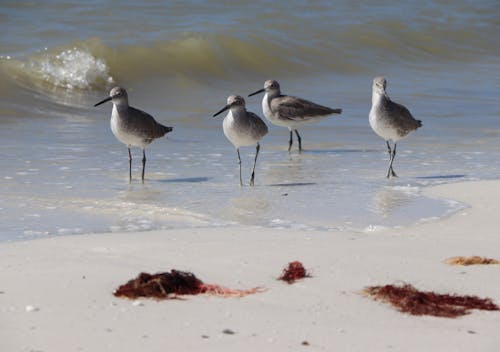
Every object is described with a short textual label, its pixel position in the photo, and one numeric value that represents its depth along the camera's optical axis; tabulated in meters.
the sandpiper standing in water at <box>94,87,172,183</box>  20.80
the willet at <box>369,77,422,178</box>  21.36
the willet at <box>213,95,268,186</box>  20.39
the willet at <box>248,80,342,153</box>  25.50
